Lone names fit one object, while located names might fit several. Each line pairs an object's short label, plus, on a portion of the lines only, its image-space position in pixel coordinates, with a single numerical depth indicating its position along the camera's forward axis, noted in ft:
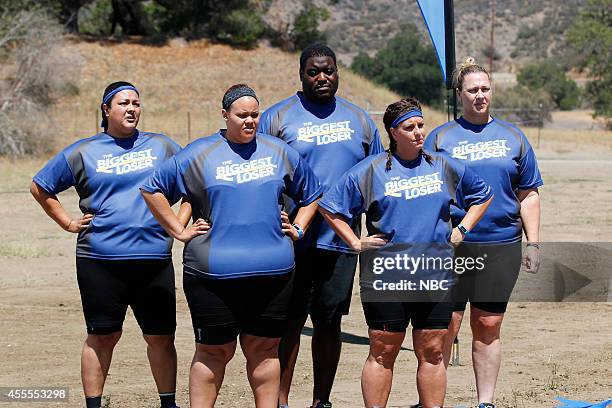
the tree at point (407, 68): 396.59
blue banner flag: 43.16
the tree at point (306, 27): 293.80
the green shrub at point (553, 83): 422.08
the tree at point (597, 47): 306.71
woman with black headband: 30.75
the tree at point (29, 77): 172.31
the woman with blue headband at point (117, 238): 34.26
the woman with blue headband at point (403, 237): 31.80
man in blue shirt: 35.50
